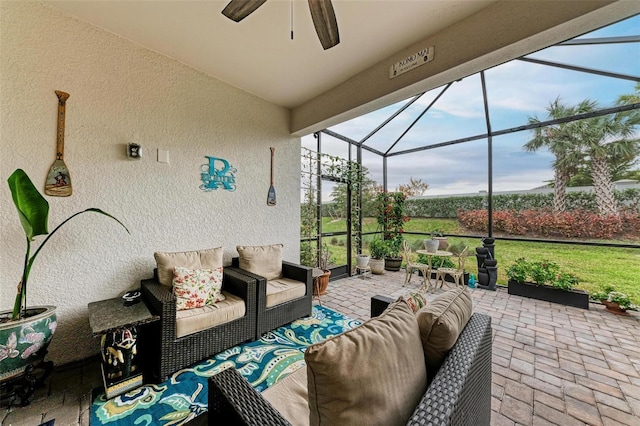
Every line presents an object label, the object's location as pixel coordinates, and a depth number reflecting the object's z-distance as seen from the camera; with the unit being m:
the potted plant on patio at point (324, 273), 3.71
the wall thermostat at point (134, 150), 2.45
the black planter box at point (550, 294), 3.58
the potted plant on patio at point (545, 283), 3.65
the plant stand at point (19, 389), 1.66
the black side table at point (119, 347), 1.77
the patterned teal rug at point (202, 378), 1.62
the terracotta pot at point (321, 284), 3.68
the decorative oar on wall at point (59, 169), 2.11
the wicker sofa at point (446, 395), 0.77
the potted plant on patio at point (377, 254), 5.48
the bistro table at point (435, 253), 4.40
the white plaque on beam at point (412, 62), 2.37
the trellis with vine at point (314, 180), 4.43
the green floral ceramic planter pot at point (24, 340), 1.58
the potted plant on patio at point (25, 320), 1.59
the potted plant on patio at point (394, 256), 5.71
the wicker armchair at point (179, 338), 1.94
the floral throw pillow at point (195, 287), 2.25
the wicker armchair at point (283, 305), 2.59
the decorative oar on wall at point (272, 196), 3.74
